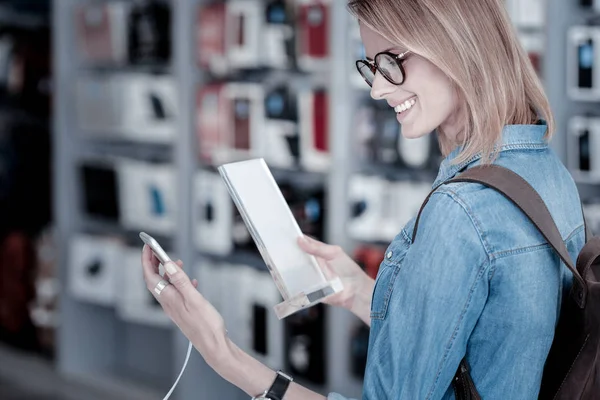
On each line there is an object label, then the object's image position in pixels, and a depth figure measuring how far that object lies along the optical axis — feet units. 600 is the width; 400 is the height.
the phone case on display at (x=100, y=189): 15.61
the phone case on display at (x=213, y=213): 13.97
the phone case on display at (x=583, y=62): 10.94
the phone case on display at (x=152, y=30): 14.73
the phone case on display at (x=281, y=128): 13.20
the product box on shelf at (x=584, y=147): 11.12
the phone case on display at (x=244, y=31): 13.41
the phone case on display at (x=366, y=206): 12.60
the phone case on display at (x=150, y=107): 14.94
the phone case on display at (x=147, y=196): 14.88
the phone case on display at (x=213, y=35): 13.69
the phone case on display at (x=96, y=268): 15.67
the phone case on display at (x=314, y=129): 12.77
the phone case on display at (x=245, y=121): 13.50
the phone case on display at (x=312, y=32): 12.63
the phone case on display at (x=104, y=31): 15.34
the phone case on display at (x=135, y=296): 15.28
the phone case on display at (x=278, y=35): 13.09
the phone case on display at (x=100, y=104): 15.33
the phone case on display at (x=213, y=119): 13.71
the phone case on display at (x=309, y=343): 13.37
